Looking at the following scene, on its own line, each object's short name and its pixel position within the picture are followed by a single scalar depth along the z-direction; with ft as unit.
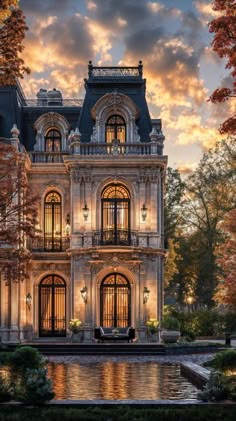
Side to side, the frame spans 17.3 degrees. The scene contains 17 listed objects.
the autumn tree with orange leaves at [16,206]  79.20
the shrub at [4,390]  45.32
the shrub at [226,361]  49.57
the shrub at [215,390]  45.68
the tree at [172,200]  181.47
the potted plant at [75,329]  118.11
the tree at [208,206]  168.86
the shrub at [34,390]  44.62
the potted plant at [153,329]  117.50
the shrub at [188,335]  114.62
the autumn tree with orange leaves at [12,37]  60.13
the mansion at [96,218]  120.88
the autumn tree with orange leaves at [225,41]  50.31
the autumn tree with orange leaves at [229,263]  88.63
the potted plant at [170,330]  108.47
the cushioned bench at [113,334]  113.29
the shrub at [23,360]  46.85
